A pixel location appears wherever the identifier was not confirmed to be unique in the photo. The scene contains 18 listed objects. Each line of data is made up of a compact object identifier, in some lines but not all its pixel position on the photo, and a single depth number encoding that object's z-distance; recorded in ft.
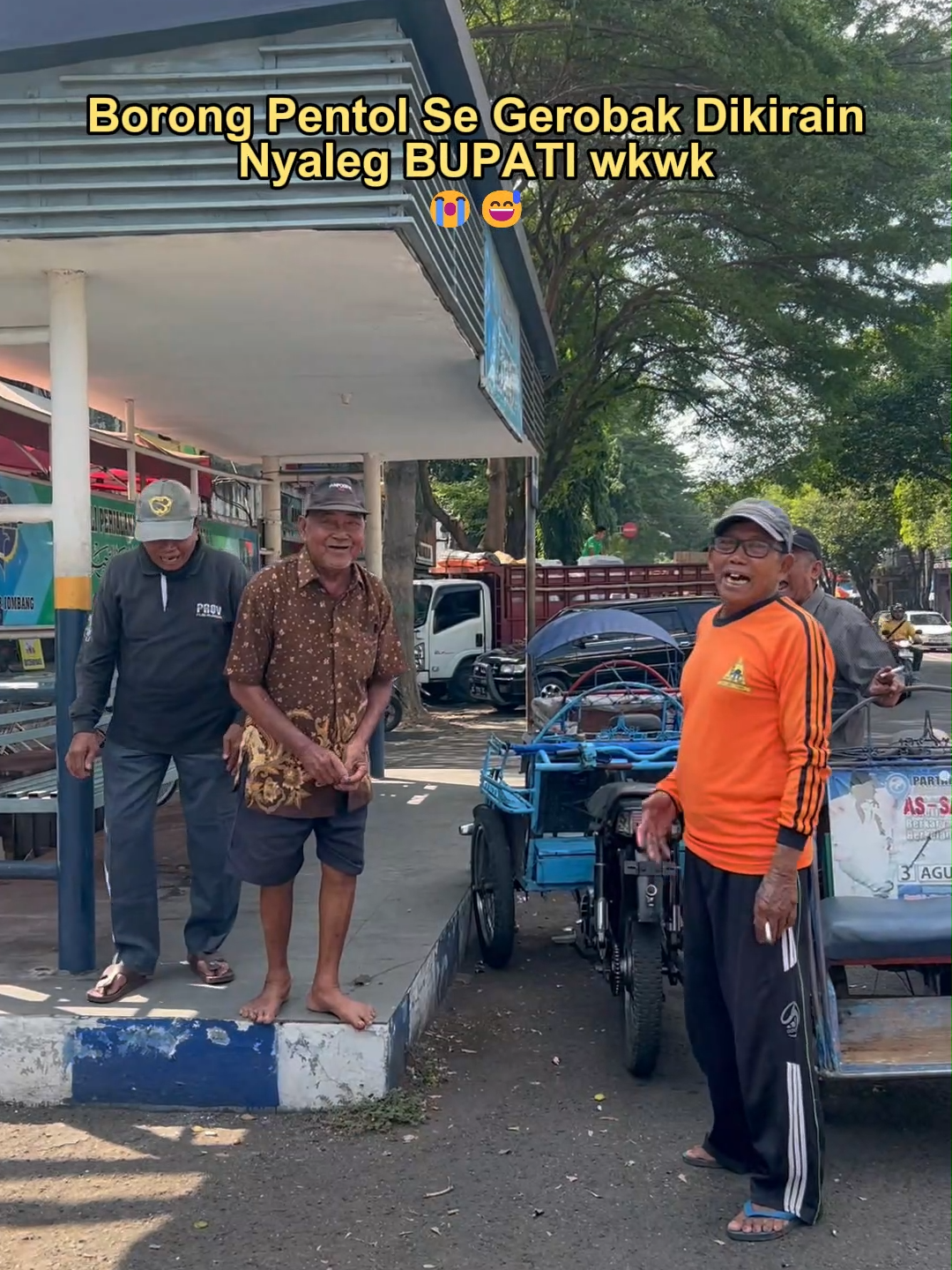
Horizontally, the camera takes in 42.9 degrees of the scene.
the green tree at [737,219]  45.01
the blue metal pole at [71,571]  14.65
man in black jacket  14.02
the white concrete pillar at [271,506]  33.19
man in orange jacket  10.16
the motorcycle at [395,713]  47.46
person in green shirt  85.61
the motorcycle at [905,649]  75.15
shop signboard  19.77
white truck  62.59
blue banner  20.48
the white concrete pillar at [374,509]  32.63
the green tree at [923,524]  118.42
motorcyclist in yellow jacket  79.92
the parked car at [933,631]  145.59
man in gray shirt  16.24
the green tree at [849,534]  183.42
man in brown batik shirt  12.66
